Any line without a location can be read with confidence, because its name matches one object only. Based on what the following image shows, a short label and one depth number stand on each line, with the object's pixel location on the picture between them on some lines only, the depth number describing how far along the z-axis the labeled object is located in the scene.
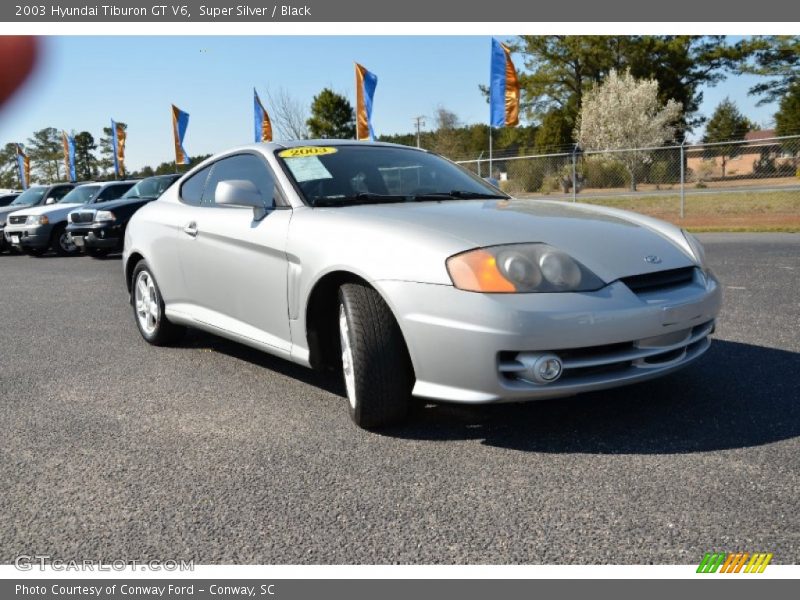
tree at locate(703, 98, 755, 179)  52.62
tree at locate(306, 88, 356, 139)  54.91
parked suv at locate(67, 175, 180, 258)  13.58
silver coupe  3.06
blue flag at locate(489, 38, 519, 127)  20.59
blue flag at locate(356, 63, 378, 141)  23.02
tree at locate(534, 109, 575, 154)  47.78
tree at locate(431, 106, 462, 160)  48.66
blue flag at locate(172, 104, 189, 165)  25.95
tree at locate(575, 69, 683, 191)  44.22
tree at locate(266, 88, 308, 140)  31.81
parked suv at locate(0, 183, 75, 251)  17.53
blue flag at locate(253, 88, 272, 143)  27.53
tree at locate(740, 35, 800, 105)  42.47
